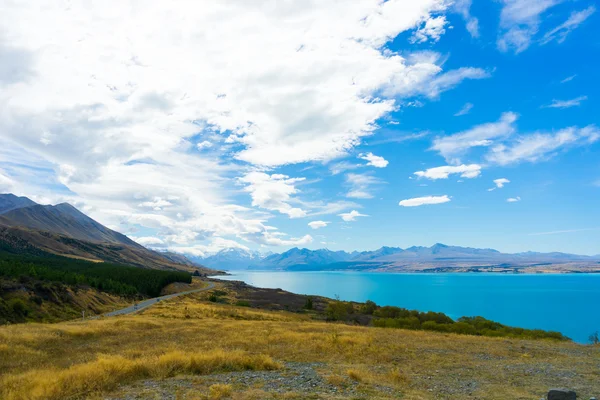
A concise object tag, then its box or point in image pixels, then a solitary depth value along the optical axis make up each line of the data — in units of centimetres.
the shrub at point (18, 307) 4618
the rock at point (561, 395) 1026
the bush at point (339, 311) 7238
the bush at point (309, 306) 9252
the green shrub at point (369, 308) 8306
